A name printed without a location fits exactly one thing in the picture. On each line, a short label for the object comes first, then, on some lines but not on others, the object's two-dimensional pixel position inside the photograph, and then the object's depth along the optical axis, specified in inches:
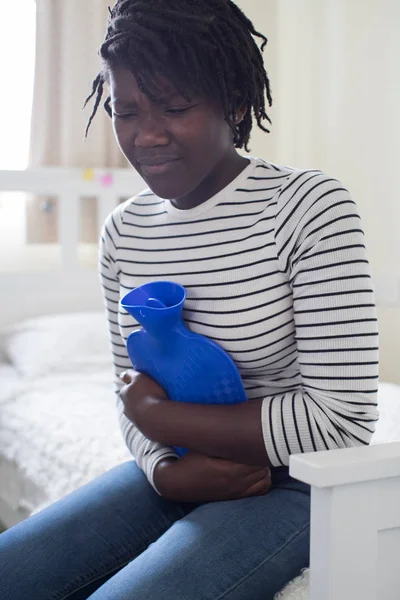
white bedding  67.9
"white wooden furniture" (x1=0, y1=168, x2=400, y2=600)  28.8
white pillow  103.3
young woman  36.7
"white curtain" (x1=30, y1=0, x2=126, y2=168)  119.3
